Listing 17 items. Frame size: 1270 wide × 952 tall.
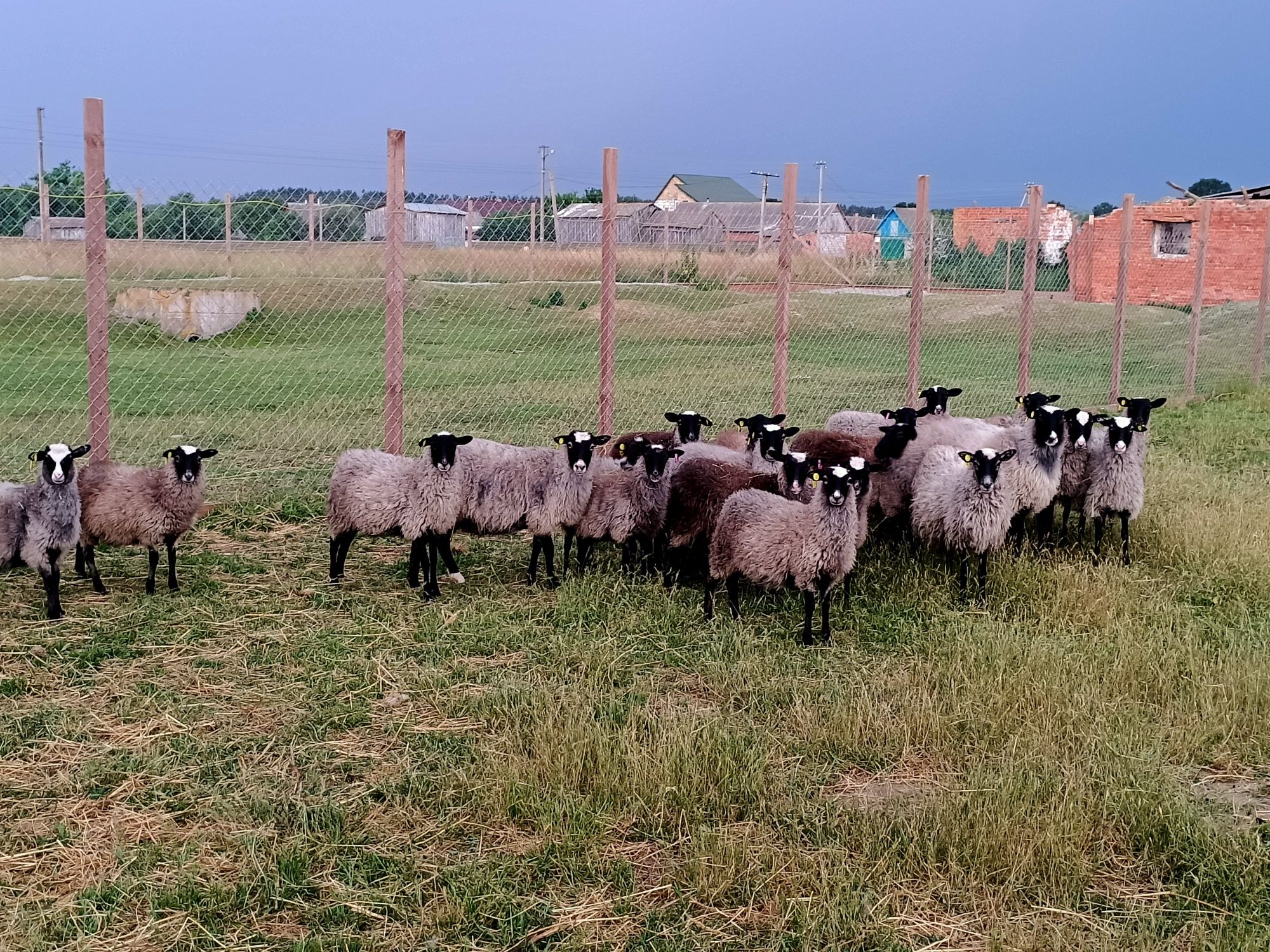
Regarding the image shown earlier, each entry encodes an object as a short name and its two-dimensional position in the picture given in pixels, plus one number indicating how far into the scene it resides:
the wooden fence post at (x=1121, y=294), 14.72
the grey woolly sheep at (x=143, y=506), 7.04
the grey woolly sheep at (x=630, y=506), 7.59
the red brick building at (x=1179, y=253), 29.70
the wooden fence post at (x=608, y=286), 9.27
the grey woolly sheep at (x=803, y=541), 6.46
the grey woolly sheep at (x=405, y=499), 7.28
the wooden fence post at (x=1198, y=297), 16.17
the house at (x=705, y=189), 87.25
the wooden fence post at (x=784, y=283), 10.44
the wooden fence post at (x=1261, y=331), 17.48
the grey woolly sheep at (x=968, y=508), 7.24
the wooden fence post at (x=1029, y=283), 13.09
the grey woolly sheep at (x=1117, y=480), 8.21
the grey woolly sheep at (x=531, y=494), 7.54
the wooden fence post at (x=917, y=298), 11.77
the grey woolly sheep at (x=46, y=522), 6.48
